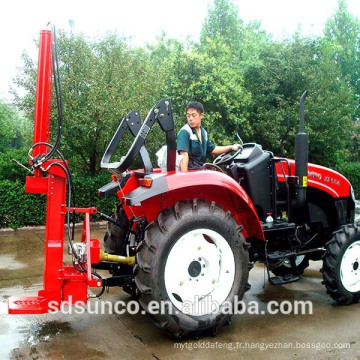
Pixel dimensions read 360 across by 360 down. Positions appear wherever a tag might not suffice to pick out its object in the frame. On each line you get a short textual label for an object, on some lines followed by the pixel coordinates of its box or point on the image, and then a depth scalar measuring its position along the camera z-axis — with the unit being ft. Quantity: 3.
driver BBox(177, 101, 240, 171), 14.40
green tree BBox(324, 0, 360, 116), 78.89
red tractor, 12.15
